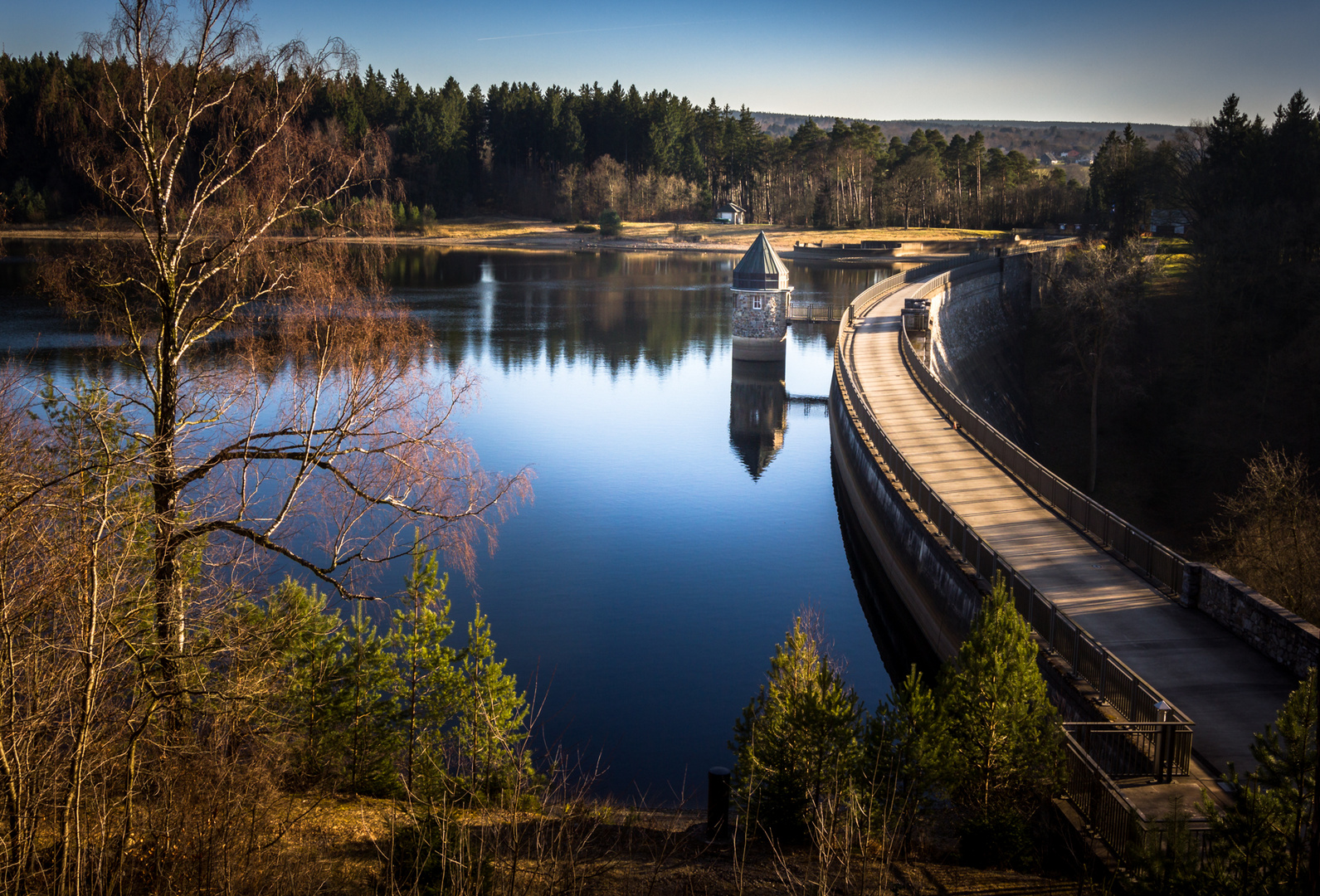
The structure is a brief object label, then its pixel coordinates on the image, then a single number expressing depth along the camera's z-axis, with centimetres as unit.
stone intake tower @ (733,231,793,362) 5731
